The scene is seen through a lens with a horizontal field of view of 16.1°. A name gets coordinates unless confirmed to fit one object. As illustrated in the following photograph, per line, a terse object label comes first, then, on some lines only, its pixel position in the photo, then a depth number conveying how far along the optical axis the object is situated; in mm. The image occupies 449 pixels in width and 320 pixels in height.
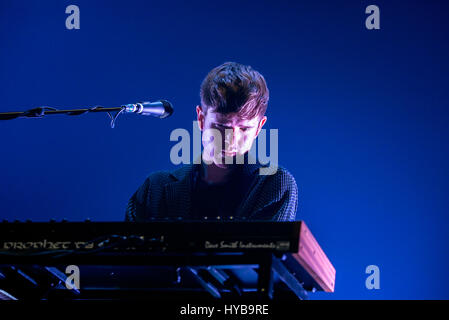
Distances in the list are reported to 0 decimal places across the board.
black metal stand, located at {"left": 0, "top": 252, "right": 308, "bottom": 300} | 3795
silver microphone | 4245
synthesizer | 3799
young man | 4371
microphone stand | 4229
